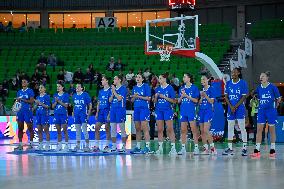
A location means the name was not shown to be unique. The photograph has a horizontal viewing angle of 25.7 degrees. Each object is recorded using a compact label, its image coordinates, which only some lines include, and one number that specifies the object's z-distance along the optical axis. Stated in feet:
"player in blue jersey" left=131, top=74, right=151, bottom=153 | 58.90
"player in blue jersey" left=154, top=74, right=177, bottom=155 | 58.03
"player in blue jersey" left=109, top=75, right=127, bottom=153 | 60.08
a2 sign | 146.20
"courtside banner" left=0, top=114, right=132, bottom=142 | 92.53
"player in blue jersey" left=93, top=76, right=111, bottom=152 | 61.36
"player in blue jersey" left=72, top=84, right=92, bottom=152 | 63.93
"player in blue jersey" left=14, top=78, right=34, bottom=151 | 66.64
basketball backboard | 82.07
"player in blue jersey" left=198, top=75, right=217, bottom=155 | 56.39
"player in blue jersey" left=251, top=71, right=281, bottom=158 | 54.24
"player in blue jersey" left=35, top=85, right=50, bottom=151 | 67.09
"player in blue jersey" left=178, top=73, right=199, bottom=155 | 57.06
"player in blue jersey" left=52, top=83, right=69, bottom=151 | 65.92
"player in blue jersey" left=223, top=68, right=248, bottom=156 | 55.36
